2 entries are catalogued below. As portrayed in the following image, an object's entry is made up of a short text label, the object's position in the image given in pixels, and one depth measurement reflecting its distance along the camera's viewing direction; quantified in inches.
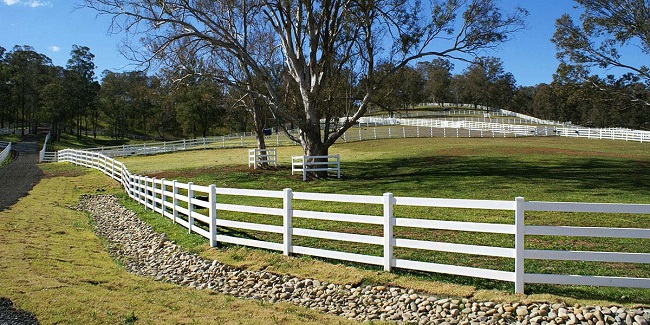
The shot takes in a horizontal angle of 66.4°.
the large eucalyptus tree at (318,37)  908.0
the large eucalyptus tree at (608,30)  1248.2
